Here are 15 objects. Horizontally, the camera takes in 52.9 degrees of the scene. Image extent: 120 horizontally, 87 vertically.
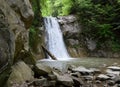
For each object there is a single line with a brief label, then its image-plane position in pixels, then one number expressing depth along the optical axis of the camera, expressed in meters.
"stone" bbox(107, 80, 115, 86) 3.45
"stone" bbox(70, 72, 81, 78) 3.99
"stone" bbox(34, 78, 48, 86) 2.96
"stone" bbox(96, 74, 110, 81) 3.81
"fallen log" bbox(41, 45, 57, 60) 7.54
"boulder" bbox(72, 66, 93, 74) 4.26
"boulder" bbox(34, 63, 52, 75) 3.48
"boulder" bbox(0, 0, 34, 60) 3.28
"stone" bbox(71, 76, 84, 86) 3.27
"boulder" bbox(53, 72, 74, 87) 3.05
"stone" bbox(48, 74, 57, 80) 3.15
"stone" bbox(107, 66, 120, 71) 4.76
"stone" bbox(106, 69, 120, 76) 4.23
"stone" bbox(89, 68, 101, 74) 4.46
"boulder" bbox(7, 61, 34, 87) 3.04
